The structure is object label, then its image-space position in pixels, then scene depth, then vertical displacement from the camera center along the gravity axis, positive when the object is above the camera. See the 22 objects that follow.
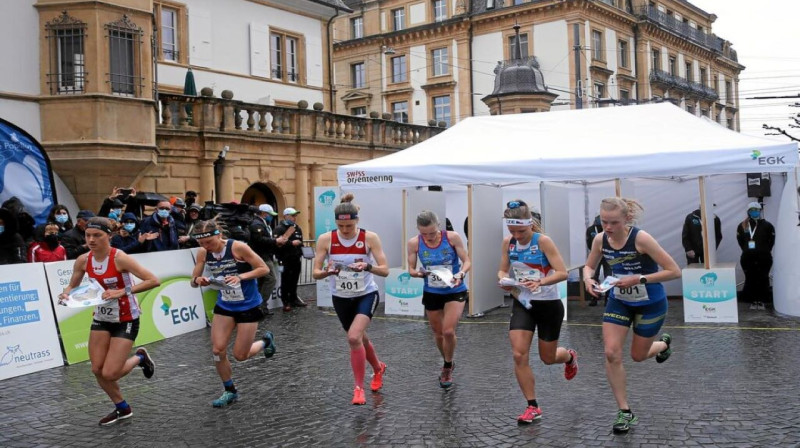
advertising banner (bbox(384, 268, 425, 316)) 14.31 -1.41
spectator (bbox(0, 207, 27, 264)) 11.95 -0.18
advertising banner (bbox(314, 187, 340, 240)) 16.92 +0.23
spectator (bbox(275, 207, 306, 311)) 15.49 -0.67
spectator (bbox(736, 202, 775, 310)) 13.96 -0.85
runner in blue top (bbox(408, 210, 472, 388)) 8.20 -0.63
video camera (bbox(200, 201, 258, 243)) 14.36 +0.10
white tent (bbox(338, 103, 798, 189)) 12.34 +0.95
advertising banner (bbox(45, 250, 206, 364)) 10.77 -1.23
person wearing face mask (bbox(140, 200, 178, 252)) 13.72 -0.06
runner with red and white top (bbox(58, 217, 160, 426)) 7.15 -0.77
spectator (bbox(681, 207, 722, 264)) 14.62 -0.58
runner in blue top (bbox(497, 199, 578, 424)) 6.77 -0.70
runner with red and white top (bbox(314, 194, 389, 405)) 7.68 -0.53
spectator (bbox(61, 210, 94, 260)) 12.24 -0.18
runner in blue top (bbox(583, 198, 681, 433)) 6.45 -0.63
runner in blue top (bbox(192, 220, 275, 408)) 7.68 -0.66
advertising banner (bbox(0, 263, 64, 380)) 9.86 -1.20
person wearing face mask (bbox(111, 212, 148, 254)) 13.16 -0.22
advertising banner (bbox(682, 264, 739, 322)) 12.39 -1.40
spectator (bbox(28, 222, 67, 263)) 11.80 -0.31
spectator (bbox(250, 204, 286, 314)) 14.61 -0.47
